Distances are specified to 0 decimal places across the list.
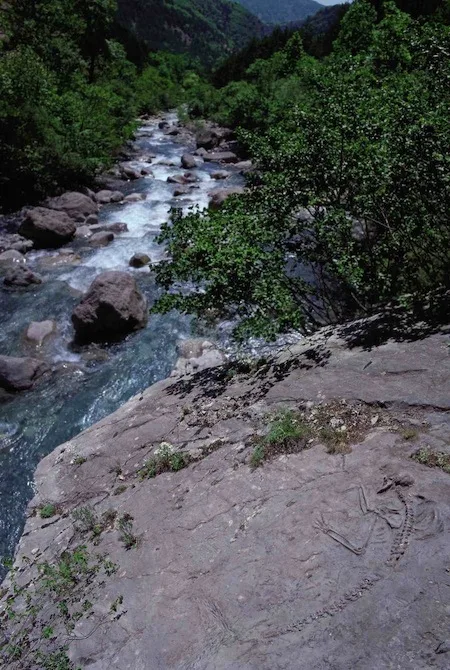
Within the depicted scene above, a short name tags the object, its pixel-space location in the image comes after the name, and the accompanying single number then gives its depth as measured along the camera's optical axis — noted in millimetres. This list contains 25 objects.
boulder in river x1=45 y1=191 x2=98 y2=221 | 18062
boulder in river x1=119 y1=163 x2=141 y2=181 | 24000
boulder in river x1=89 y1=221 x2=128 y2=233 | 17016
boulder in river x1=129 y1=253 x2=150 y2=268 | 14367
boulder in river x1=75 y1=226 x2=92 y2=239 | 16741
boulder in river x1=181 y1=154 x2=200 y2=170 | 26359
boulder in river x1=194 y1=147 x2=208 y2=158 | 29709
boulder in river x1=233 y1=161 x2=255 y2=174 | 25434
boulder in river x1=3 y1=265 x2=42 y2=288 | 13336
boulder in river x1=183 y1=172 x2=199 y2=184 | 23141
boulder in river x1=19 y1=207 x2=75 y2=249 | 15781
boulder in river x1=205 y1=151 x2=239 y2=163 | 28000
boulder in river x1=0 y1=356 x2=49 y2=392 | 9734
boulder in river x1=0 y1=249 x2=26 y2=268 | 14593
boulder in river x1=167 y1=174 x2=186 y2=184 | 22734
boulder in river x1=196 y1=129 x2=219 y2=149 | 31938
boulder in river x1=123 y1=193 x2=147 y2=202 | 20406
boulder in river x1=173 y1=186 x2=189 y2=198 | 20797
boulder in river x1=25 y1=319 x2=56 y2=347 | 11086
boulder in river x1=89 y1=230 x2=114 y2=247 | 16000
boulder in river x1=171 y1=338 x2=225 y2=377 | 9578
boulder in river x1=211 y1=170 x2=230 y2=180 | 23844
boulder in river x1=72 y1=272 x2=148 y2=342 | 11055
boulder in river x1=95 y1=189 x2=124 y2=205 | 20234
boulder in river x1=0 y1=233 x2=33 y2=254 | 15406
